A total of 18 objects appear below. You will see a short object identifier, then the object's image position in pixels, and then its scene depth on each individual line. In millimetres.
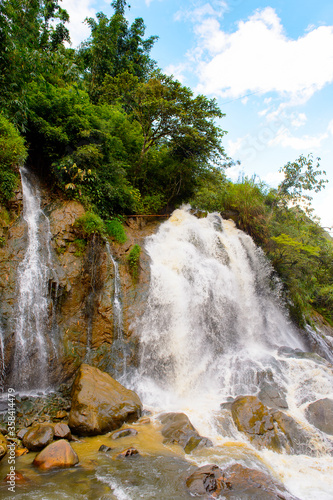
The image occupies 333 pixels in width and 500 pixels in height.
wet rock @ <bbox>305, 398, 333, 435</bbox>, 5648
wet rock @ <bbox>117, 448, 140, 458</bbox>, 4422
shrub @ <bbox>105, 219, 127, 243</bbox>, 9383
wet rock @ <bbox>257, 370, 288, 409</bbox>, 6445
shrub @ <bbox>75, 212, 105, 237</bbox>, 8195
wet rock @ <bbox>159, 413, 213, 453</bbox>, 4914
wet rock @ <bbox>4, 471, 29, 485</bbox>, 3580
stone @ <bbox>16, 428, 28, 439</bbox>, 4829
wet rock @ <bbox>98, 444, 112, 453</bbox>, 4555
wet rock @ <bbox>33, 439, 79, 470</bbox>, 3988
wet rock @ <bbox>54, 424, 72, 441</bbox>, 4810
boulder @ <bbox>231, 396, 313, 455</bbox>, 5114
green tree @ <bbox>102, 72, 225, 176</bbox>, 12219
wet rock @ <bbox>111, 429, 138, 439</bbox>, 5103
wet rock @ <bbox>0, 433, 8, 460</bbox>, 4127
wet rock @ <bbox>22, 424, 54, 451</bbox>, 4516
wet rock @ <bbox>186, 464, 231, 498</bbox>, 3625
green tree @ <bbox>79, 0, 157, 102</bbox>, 18547
